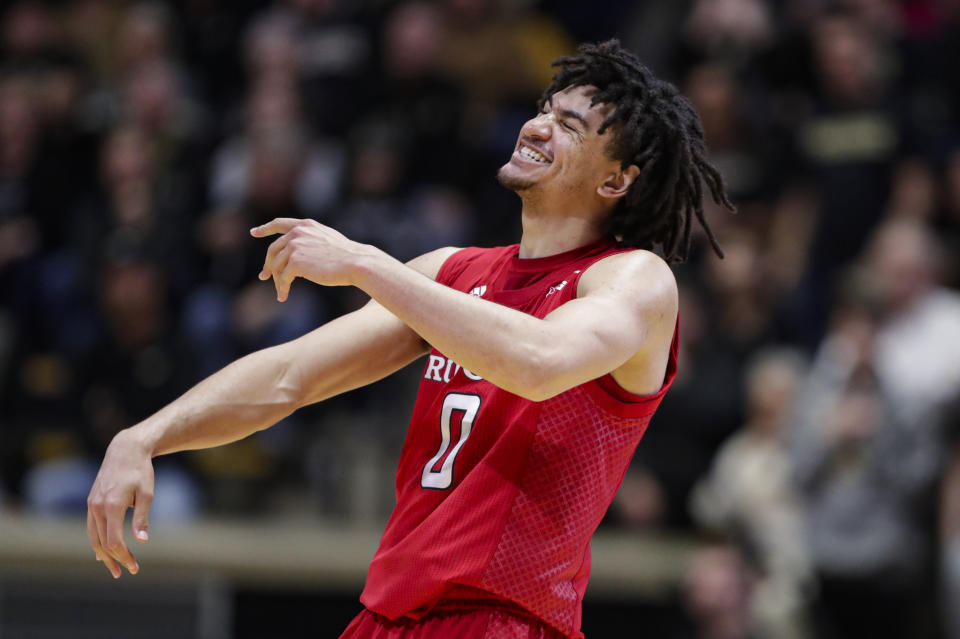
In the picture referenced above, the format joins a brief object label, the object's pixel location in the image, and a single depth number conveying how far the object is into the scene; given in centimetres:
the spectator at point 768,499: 1656
